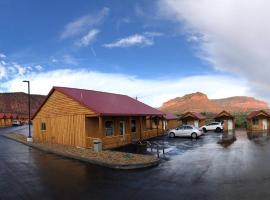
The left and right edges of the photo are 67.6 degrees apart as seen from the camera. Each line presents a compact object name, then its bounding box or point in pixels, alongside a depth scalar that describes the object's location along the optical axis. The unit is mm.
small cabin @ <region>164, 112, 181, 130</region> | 32696
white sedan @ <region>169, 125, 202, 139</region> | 22673
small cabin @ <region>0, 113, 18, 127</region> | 50741
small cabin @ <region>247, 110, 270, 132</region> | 30431
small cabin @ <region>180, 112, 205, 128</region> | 33786
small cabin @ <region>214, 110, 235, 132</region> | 33456
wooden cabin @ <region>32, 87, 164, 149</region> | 16069
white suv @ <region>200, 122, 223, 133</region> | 30954
